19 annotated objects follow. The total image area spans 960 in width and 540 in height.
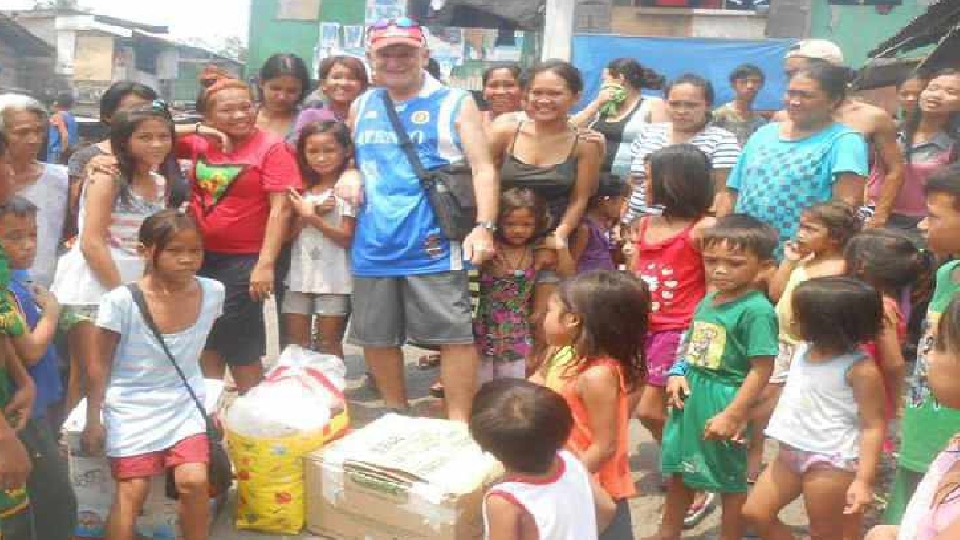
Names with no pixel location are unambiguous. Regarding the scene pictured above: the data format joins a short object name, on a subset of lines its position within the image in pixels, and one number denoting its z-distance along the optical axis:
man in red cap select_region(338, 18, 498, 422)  3.86
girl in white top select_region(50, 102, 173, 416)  3.34
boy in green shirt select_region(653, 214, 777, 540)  2.86
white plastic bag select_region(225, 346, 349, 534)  3.29
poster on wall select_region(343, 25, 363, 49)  18.29
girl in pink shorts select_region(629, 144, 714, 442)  3.45
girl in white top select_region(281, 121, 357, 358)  4.10
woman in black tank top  3.98
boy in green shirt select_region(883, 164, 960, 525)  2.45
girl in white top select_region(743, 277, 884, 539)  2.62
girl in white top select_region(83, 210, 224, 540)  2.97
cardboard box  3.03
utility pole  13.24
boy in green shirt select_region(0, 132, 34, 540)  2.30
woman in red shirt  3.94
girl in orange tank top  2.48
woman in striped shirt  4.46
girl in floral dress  3.99
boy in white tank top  2.11
